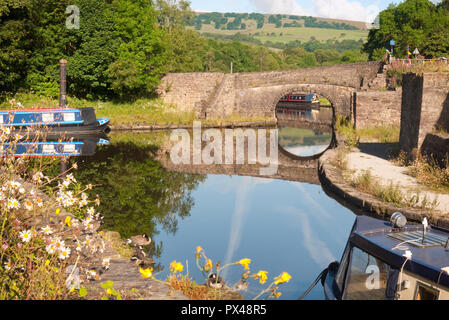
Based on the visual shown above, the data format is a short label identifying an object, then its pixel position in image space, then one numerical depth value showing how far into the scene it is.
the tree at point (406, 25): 38.84
